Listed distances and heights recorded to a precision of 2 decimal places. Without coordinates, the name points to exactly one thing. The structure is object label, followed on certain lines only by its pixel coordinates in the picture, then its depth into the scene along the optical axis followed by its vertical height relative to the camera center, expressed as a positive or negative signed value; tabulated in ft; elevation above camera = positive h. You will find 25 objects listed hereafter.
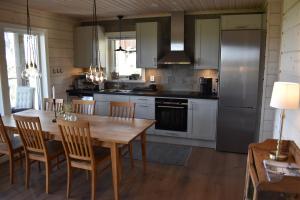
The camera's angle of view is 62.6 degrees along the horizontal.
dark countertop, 14.59 -1.09
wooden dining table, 8.77 -2.09
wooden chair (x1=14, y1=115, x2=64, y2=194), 9.38 -2.74
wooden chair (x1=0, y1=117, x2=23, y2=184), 10.05 -3.07
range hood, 15.38 +2.19
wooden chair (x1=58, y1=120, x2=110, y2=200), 8.58 -2.62
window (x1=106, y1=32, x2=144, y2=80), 17.83 +1.43
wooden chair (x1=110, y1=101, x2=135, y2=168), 12.02 -1.70
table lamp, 6.19 -0.50
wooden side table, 4.93 -2.22
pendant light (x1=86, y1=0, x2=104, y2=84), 16.99 +1.96
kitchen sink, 16.74 -1.01
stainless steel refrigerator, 13.17 -0.68
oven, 14.98 -2.31
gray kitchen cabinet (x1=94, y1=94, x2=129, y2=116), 16.44 -1.76
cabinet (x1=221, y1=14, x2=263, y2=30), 13.01 +2.93
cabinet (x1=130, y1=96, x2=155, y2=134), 15.57 -1.98
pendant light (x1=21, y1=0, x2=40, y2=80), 14.55 +1.65
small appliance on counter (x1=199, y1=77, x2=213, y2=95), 15.35 -0.54
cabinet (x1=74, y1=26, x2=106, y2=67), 17.52 +2.18
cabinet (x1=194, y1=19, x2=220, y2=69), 14.87 +2.03
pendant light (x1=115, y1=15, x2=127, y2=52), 17.00 +3.74
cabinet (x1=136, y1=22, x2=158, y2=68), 15.94 +2.11
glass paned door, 13.93 +0.84
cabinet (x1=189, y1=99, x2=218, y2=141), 14.39 -2.45
